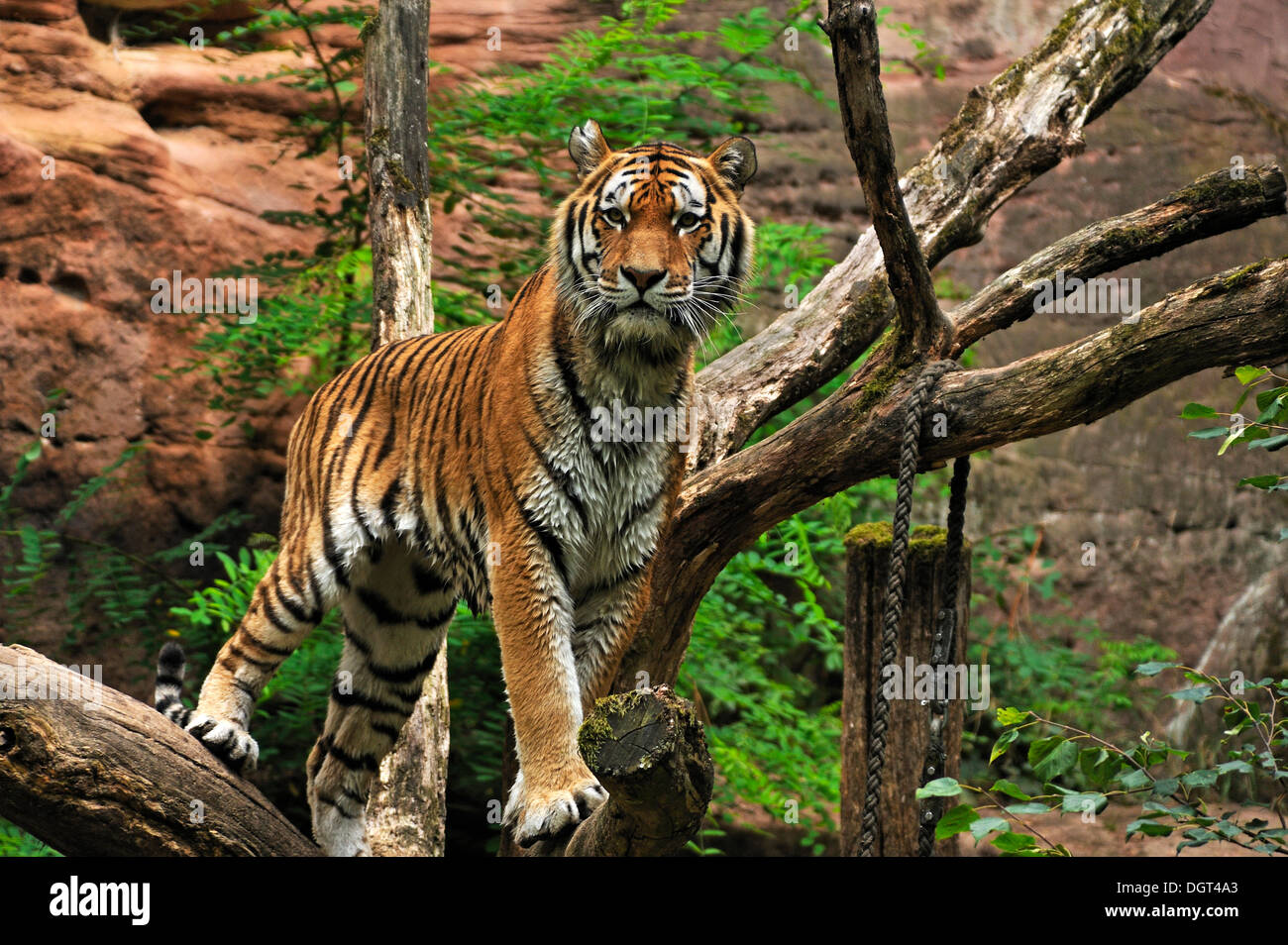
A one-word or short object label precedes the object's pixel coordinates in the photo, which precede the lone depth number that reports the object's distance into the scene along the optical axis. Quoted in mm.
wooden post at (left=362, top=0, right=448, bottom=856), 5281
